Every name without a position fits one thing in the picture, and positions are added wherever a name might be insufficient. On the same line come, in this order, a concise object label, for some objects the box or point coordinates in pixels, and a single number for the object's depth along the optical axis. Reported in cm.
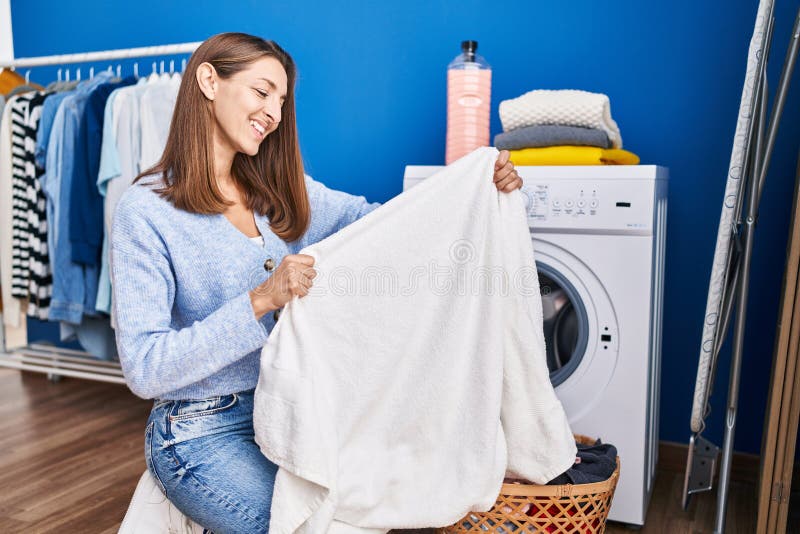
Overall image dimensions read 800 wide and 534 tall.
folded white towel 180
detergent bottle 209
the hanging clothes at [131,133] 247
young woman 116
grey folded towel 180
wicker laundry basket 133
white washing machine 169
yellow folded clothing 178
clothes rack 258
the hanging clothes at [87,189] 255
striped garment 269
